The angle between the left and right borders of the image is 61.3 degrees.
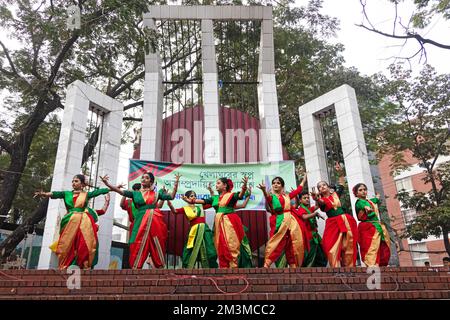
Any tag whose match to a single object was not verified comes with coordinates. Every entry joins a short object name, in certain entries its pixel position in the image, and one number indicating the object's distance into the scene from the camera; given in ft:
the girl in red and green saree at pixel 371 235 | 20.76
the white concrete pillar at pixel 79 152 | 22.87
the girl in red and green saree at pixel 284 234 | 20.61
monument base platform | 13.65
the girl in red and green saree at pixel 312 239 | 22.80
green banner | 27.02
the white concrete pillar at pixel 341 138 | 26.89
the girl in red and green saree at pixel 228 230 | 20.57
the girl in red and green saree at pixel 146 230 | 20.24
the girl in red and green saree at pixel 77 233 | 19.71
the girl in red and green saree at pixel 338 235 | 20.76
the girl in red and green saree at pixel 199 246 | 21.70
